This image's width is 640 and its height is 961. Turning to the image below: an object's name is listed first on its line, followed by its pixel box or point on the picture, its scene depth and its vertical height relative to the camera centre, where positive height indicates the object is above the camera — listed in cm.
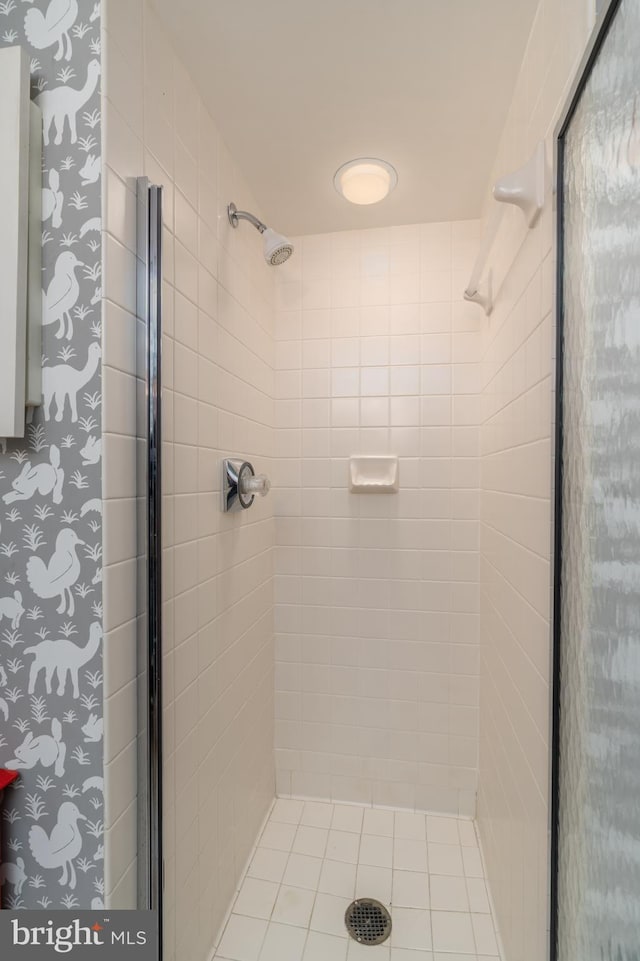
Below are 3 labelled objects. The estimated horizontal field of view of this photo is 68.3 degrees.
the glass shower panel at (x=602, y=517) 60 -5
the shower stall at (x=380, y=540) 75 -16
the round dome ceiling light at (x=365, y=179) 149 +97
